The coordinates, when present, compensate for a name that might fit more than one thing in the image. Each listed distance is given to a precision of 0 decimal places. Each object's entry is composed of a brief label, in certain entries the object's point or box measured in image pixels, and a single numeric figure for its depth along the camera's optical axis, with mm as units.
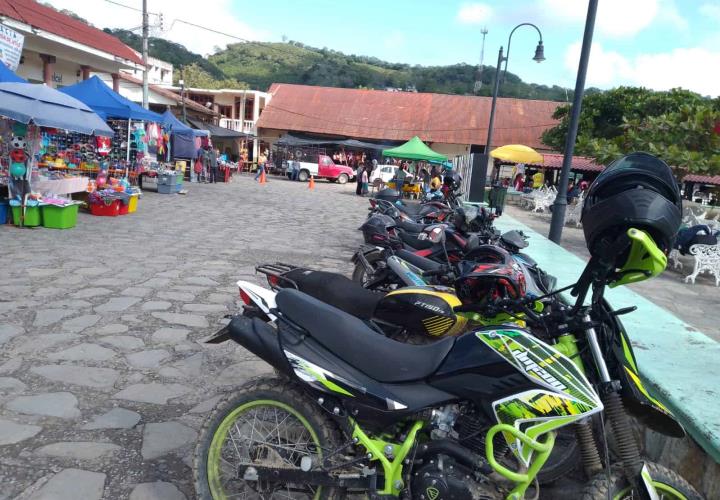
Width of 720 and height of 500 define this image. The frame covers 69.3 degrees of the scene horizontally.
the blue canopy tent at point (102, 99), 13133
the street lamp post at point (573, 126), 6855
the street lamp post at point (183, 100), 25506
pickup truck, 29688
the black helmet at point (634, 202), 1906
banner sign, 9906
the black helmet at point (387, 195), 8617
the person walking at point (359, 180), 22875
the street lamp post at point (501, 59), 17656
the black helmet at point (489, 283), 3096
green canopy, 21375
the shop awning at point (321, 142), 31669
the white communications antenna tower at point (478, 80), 22761
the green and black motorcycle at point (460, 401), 1973
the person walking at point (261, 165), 26144
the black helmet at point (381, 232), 5965
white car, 26641
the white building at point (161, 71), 54469
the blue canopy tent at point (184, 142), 19938
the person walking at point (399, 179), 21300
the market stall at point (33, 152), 8477
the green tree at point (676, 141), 9516
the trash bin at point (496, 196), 11135
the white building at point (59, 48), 12219
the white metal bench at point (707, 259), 8977
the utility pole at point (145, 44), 19997
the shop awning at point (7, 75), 9398
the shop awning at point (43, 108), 8039
